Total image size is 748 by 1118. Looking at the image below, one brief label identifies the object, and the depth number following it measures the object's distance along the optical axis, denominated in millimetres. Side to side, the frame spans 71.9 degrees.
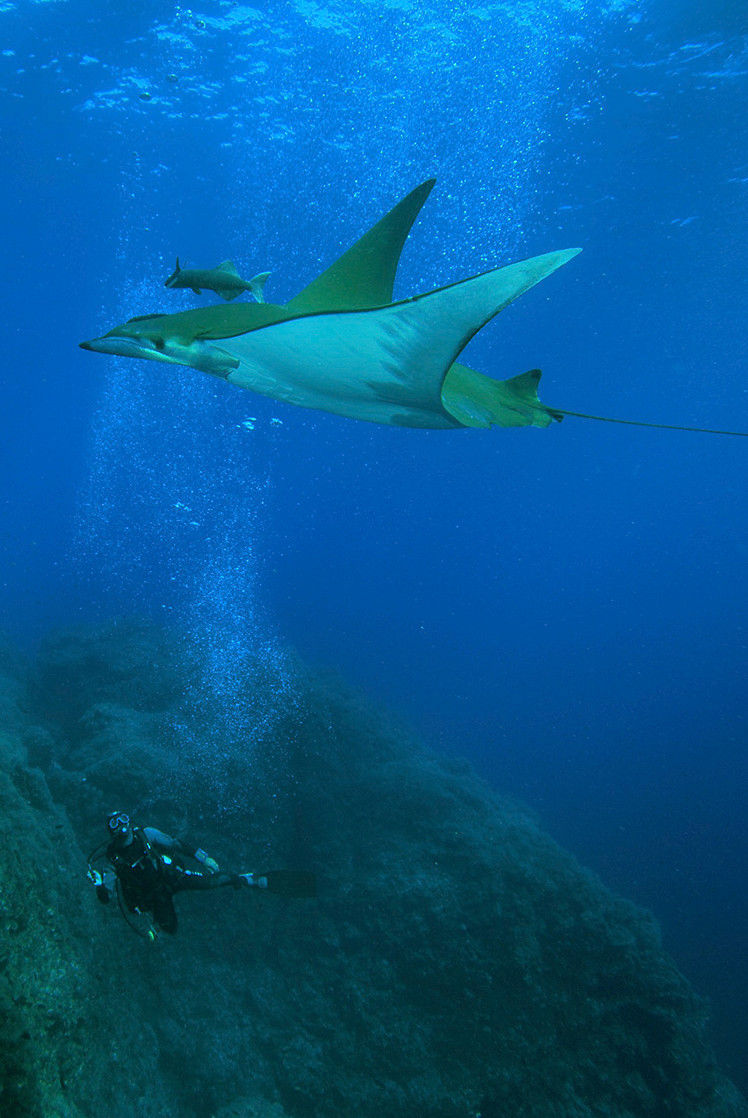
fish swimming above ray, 4027
